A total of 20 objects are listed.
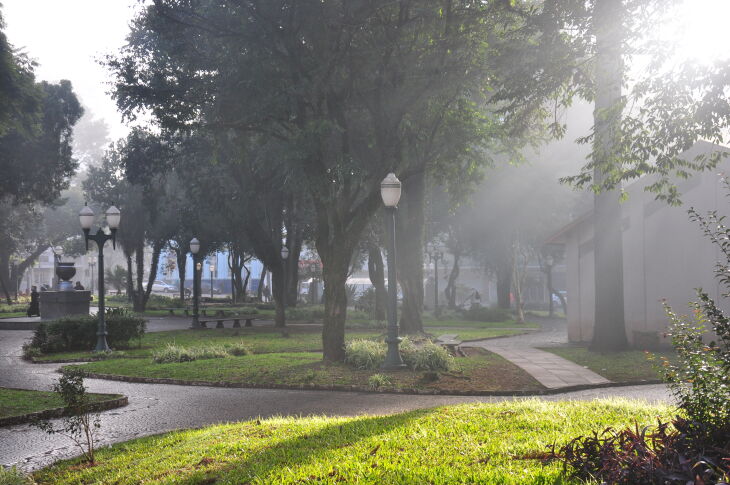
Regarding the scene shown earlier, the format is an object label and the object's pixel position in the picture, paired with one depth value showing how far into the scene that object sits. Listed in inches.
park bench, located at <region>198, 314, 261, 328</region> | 1047.2
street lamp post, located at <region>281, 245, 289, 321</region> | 1461.6
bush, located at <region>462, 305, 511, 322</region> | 1478.8
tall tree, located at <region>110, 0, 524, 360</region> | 530.6
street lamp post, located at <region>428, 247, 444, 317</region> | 1620.3
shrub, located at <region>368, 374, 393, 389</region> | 474.0
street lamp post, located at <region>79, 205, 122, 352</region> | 723.4
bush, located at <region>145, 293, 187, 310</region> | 1803.6
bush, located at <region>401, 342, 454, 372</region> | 536.4
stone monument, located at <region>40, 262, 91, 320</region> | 975.0
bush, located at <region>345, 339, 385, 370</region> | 547.0
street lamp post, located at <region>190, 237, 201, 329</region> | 1103.0
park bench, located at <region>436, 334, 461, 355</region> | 654.5
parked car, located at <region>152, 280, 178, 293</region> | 3457.2
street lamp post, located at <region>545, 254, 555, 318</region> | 1708.9
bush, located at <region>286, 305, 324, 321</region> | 1328.7
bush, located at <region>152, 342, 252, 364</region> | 623.8
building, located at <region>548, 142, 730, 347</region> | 700.0
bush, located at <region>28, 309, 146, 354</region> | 729.0
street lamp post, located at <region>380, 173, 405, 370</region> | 529.0
